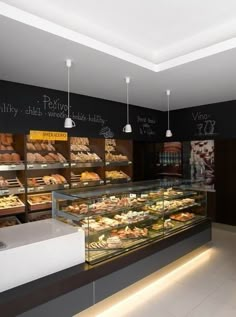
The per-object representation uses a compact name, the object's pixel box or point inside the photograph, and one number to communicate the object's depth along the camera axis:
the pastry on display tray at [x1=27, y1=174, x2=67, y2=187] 4.15
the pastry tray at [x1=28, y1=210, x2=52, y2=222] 4.08
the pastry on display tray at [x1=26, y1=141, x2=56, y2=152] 4.25
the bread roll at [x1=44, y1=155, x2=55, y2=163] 4.23
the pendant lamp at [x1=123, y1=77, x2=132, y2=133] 3.76
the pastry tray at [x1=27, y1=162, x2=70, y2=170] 3.95
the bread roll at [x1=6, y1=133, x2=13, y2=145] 4.07
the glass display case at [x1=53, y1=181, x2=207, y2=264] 2.67
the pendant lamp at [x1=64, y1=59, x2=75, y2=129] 3.24
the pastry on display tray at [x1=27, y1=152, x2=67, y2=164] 4.09
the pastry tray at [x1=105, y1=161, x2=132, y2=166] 5.03
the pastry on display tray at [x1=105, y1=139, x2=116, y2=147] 5.46
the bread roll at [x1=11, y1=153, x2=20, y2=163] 3.85
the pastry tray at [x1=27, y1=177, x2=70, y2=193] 3.98
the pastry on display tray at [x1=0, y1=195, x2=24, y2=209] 3.74
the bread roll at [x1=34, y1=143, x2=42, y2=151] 4.31
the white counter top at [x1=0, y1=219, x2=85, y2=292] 1.91
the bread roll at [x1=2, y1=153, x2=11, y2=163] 3.76
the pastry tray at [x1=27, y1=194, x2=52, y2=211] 3.96
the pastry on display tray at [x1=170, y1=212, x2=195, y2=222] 3.98
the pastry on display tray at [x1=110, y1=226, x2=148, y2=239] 3.06
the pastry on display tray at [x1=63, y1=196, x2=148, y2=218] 2.74
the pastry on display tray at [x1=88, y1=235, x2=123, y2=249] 2.70
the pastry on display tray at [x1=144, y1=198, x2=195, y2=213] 3.55
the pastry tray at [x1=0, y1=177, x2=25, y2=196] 3.67
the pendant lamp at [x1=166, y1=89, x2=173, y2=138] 4.49
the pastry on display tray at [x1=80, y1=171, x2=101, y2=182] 4.76
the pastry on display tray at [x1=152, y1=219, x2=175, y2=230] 3.46
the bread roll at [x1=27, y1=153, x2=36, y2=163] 4.03
